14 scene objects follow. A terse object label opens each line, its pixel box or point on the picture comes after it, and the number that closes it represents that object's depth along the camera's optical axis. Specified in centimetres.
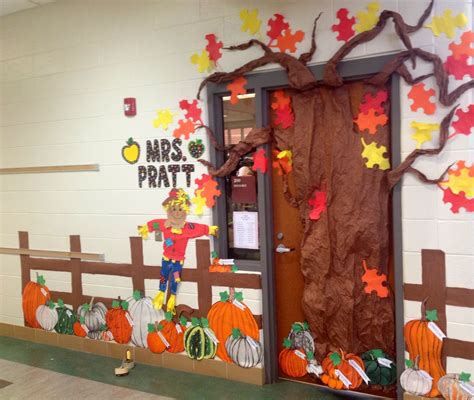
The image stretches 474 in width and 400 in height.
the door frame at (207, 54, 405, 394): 285
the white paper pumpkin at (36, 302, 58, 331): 427
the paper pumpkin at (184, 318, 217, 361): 351
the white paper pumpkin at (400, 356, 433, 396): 281
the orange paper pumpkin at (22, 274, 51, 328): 431
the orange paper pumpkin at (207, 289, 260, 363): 335
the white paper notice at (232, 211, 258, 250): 337
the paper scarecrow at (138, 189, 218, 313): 354
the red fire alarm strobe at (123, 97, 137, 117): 370
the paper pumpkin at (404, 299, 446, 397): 278
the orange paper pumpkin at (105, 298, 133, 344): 385
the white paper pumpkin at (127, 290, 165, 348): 374
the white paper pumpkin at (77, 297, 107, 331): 400
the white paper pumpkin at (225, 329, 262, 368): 333
